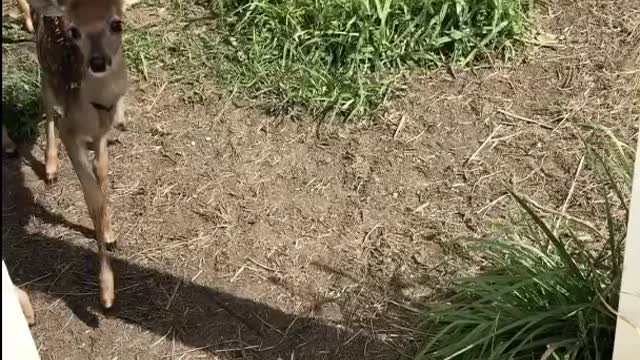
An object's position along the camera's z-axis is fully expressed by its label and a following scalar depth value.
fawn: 3.63
